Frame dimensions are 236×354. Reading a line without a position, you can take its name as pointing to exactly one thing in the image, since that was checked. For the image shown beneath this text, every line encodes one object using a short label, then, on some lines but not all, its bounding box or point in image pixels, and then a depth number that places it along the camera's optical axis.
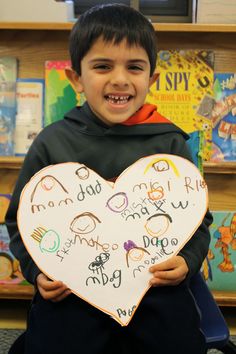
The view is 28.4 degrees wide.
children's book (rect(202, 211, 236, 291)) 1.62
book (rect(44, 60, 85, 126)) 1.58
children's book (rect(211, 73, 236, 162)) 1.59
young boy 0.78
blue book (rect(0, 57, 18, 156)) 1.62
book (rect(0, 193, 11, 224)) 1.65
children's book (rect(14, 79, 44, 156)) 1.62
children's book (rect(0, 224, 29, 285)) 1.65
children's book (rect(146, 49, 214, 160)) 1.56
